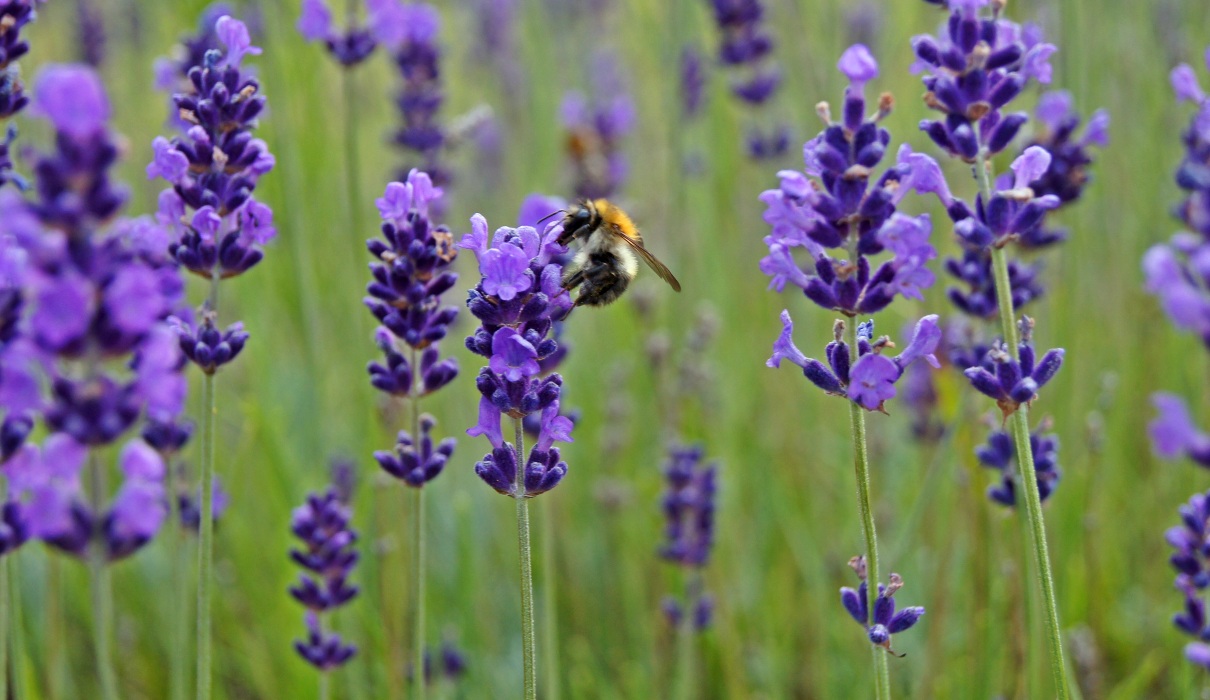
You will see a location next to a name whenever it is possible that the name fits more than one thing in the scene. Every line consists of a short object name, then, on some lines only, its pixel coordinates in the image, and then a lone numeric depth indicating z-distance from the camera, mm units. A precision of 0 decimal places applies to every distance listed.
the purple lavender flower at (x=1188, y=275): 436
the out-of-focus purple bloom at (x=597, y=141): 753
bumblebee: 554
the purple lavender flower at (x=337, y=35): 586
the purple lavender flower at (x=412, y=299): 490
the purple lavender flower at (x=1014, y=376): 475
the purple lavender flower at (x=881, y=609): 476
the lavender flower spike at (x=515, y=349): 476
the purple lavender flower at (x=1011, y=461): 512
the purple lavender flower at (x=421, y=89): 672
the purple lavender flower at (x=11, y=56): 483
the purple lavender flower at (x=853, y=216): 471
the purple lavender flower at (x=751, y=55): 746
